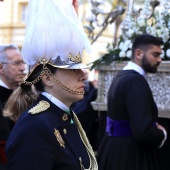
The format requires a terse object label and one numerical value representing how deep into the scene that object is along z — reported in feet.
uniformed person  13.12
